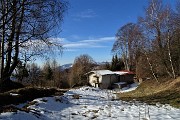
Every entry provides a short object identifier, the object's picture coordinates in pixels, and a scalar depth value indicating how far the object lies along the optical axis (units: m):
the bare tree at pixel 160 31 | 16.67
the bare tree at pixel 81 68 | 39.57
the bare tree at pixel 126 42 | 31.32
